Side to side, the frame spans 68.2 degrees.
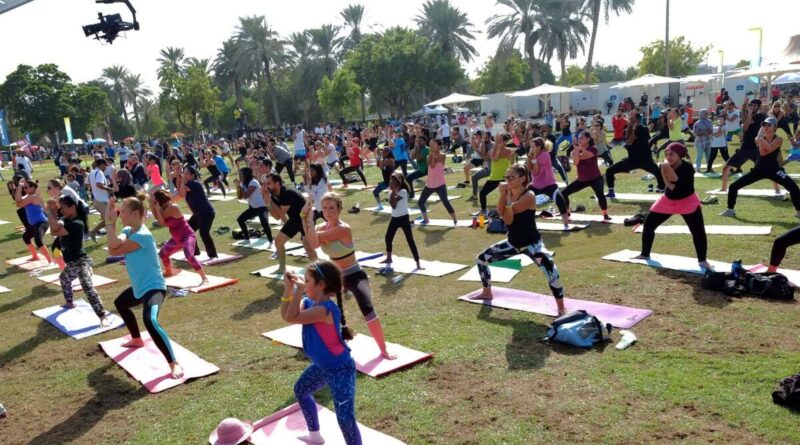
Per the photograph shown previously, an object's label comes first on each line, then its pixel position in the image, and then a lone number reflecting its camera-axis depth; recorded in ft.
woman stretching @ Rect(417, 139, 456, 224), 41.27
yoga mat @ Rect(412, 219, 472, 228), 42.18
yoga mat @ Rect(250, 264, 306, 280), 32.73
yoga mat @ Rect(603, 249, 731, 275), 26.71
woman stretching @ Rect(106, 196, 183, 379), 19.65
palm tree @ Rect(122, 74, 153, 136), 286.25
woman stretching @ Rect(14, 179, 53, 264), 35.91
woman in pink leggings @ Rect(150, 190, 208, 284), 29.22
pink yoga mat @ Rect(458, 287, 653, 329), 21.90
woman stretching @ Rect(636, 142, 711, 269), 26.20
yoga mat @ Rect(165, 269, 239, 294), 31.45
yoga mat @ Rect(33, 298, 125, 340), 25.80
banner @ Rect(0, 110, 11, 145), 143.13
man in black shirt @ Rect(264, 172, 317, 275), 30.89
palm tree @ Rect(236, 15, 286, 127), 185.16
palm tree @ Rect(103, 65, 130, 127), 283.18
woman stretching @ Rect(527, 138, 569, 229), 37.32
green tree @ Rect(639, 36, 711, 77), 198.70
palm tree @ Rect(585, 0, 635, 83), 156.35
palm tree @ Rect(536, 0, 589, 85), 159.53
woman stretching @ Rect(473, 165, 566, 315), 22.27
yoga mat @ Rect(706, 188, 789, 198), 40.75
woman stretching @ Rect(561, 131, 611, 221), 37.04
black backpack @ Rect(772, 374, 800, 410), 14.82
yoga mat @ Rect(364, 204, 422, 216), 48.52
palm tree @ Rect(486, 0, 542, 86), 159.94
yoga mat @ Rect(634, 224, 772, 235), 31.89
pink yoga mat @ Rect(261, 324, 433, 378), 19.35
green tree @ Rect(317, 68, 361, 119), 155.63
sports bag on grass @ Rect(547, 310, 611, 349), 19.93
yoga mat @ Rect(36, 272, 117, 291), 33.54
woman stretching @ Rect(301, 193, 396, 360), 19.67
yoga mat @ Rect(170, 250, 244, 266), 37.12
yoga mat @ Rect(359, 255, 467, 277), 30.60
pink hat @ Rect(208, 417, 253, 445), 15.52
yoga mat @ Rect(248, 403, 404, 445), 15.43
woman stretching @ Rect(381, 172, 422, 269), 29.78
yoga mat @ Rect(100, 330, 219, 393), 20.01
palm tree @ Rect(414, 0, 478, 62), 182.50
